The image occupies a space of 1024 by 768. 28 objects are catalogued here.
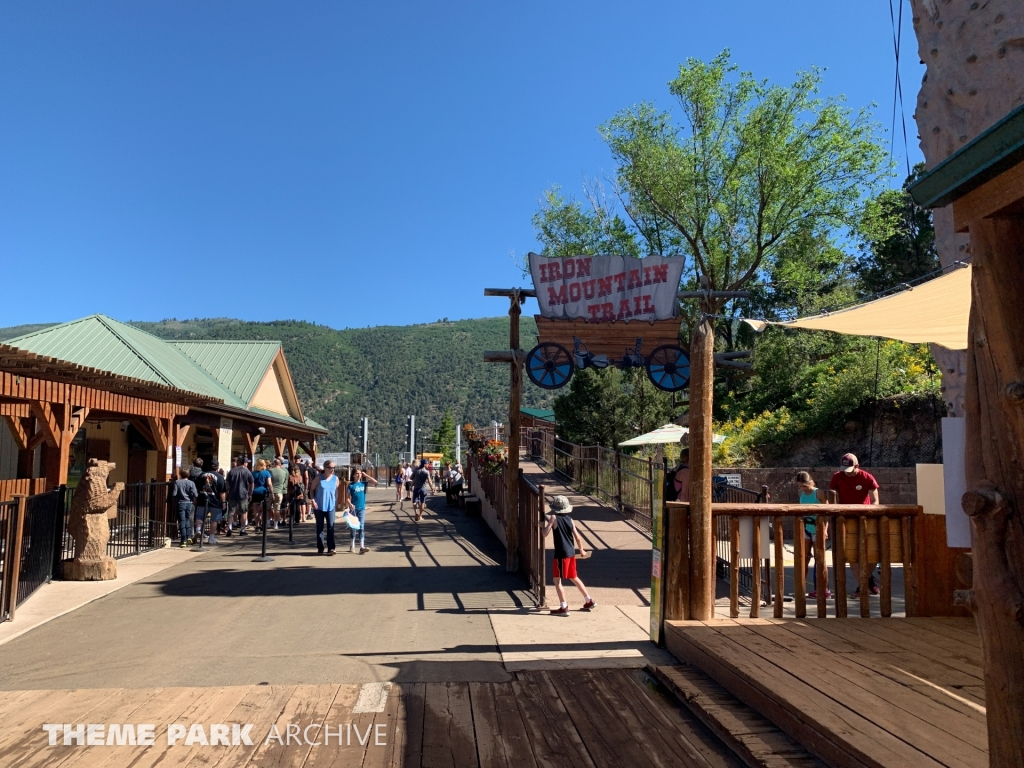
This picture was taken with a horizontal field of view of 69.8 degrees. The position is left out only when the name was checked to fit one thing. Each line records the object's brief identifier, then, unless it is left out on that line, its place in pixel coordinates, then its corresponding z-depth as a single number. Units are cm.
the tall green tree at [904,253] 2576
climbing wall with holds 837
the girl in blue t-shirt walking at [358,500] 1266
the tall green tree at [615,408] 2452
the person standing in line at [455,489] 2304
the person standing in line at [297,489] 1593
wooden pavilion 1155
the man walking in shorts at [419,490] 1870
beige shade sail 608
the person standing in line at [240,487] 1534
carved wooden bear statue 1001
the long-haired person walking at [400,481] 2676
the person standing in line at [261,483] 1537
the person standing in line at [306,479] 2130
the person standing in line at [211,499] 1414
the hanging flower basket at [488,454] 1605
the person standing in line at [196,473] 1456
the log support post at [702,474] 603
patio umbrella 1555
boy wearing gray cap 796
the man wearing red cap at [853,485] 830
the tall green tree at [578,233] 2322
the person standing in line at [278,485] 1738
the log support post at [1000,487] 227
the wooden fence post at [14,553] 757
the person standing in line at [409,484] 2863
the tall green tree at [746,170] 1995
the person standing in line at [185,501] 1330
